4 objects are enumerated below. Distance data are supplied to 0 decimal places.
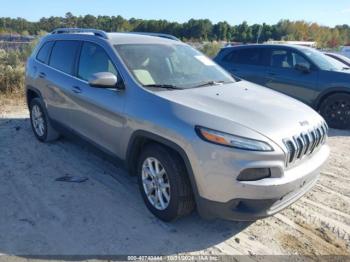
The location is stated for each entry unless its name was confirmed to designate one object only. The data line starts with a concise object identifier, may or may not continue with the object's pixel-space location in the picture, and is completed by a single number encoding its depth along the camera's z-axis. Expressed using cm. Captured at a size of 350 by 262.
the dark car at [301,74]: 744
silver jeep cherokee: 304
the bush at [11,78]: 1018
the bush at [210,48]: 2169
